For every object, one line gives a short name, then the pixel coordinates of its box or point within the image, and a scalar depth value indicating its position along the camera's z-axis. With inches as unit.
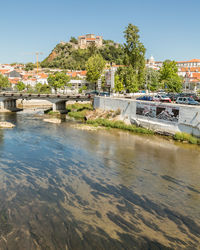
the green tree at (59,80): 3586.6
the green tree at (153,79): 3395.4
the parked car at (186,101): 1614.2
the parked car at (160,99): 1790.1
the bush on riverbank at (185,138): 1325.0
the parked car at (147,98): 1882.6
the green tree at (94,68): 3171.8
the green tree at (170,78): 2484.0
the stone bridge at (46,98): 2620.6
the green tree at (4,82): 3989.2
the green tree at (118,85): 2593.5
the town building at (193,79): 4109.3
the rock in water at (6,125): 1769.7
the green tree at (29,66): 7435.0
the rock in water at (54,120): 2057.1
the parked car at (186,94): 2332.9
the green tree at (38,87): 4164.4
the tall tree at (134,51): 2461.9
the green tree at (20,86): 4238.4
